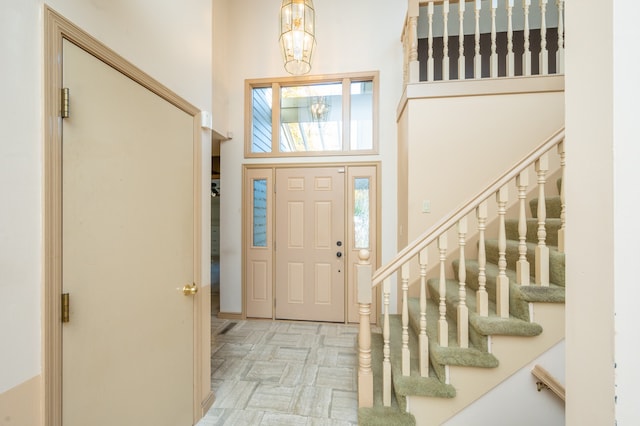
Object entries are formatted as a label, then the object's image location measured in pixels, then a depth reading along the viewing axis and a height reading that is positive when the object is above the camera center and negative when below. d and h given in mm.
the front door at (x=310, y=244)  3463 -404
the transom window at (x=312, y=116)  3471 +1247
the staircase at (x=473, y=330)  1641 -714
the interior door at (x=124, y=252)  1044 -182
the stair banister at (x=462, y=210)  1710 +10
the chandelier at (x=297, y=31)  2039 +1415
